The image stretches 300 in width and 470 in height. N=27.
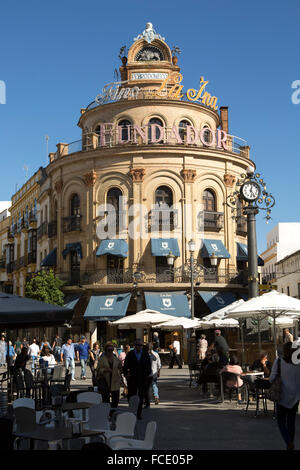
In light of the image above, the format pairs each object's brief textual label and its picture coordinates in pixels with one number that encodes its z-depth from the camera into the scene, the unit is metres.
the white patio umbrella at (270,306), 16.30
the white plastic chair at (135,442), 7.44
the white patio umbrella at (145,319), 25.81
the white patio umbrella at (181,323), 26.47
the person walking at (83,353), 26.53
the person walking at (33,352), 27.69
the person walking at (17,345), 34.86
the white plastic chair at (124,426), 8.28
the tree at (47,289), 38.97
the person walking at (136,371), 14.19
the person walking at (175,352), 32.12
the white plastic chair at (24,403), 9.58
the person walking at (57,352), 31.02
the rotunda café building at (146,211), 39.31
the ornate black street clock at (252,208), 21.48
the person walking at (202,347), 24.53
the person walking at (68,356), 24.70
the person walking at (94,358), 20.41
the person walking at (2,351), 31.96
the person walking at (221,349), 17.92
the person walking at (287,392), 9.42
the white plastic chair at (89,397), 10.91
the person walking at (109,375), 13.40
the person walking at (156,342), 31.27
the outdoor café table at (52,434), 7.77
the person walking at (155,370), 17.20
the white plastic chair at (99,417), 8.95
